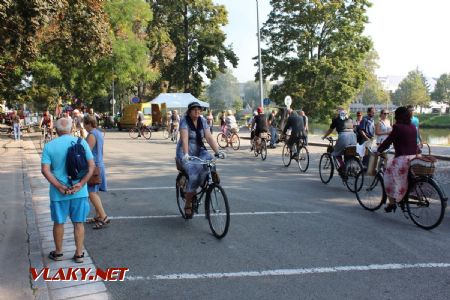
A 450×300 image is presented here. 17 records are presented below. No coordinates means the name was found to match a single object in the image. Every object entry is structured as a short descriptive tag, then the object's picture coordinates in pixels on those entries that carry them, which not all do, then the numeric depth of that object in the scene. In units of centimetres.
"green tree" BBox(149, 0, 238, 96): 4678
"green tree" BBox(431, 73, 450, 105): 11731
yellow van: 3600
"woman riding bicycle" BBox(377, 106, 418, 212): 636
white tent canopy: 3719
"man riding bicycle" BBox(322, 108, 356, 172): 936
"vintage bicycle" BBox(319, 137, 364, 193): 853
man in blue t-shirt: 452
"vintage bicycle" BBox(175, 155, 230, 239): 562
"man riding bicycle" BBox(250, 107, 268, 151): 1586
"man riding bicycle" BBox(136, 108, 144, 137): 2722
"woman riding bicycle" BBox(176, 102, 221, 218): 601
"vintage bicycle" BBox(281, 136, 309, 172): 1231
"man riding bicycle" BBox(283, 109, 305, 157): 1259
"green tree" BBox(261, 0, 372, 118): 3922
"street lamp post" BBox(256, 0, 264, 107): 2855
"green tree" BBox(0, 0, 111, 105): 1102
